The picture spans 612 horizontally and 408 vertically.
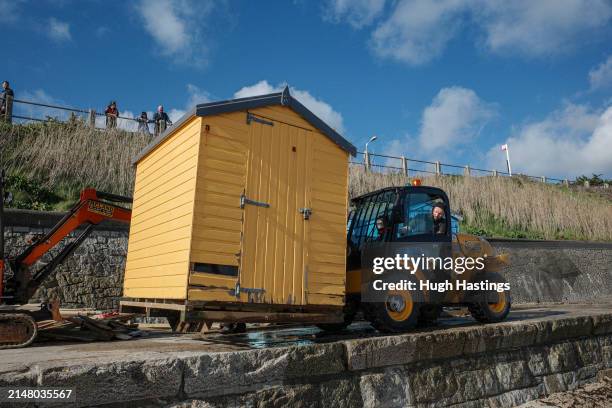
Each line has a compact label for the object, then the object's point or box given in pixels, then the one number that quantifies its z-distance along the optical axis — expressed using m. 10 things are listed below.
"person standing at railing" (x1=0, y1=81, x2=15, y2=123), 15.65
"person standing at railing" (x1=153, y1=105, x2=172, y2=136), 18.26
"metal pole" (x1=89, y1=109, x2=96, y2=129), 16.10
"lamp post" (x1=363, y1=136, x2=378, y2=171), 22.58
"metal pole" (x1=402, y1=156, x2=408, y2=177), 24.08
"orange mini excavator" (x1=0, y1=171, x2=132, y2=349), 5.58
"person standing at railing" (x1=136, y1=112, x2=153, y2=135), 17.12
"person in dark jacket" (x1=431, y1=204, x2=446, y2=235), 7.14
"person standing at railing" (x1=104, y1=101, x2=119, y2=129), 16.37
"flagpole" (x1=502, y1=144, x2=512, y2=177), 38.97
